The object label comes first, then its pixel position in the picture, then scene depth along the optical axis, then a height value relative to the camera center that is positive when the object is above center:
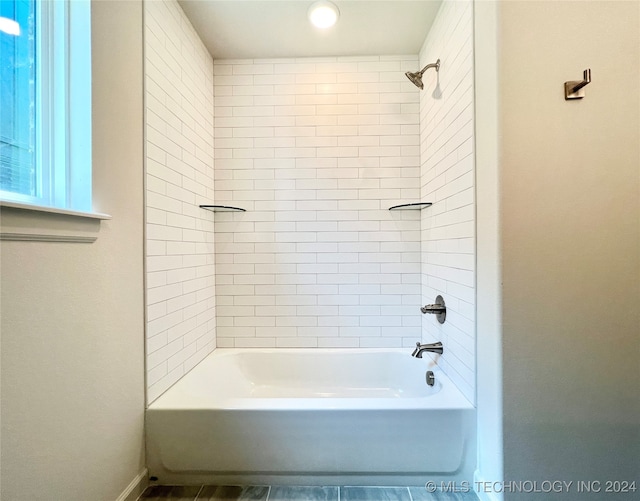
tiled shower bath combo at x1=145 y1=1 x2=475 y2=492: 1.60 +0.22
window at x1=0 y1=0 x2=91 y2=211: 0.89 +0.52
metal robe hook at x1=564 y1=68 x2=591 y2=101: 1.05 +0.61
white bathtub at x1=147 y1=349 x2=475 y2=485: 1.28 -0.88
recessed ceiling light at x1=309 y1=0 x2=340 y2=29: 1.54 +1.34
